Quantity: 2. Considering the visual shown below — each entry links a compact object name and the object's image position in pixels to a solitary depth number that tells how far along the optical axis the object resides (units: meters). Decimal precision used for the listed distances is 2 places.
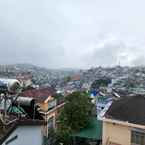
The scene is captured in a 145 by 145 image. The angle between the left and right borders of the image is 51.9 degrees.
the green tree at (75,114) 10.93
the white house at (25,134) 4.29
